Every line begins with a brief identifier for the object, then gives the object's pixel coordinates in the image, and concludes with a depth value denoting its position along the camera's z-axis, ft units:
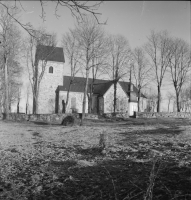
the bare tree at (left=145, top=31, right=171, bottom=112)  108.78
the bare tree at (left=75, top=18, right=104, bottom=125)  83.82
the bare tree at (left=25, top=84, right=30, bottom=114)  191.42
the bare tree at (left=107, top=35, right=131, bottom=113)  110.93
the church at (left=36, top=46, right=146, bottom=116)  142.20
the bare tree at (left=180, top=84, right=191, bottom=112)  205.39
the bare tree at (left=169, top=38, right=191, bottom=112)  109.70
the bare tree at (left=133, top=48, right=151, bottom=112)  119.34
